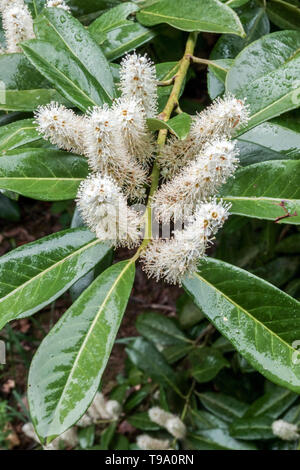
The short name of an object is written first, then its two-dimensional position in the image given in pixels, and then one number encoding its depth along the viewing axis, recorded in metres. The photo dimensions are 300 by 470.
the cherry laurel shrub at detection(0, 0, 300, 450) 0.74
